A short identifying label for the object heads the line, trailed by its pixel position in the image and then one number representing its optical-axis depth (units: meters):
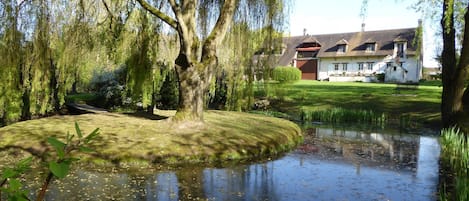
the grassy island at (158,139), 7.89
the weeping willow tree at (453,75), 11.64
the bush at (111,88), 18.08
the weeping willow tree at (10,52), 8.59
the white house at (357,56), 40.69
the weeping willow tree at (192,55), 9.44
